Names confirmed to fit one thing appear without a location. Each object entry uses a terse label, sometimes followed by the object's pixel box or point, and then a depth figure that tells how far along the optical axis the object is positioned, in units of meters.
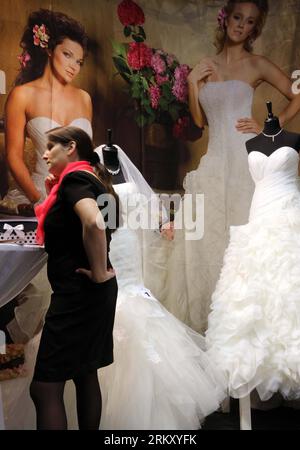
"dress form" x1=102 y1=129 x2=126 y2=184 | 2.84
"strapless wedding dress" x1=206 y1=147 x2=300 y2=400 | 2.41
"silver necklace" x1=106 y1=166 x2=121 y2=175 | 2.83
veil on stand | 3.02
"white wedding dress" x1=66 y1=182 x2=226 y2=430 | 2.35
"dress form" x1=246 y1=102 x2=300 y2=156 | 2.86
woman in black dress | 2.03
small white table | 2.24
